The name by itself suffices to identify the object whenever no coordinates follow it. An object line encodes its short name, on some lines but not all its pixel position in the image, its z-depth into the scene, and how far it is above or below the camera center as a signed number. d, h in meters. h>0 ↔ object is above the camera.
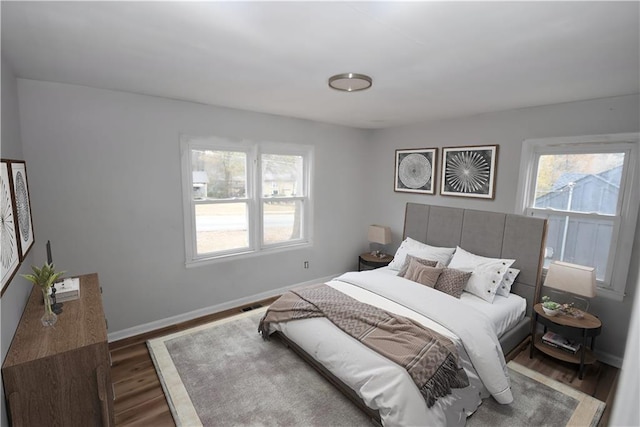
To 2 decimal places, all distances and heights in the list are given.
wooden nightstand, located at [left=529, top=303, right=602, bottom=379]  2.59 -1.25
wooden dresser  1.53 -1.05
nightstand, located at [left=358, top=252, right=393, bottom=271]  4.55 -1.19
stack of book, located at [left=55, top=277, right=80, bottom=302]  2.18 -0.84
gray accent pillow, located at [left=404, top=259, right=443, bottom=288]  3.20 -0.98
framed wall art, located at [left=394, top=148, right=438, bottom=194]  4.16 +0.16
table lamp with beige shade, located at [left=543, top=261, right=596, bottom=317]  2.62 -0.83
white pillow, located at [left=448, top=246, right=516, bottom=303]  3.05 -0.92
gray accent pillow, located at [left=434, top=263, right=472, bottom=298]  3.09 -1.00
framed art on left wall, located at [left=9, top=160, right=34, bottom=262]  1.88 -0.23
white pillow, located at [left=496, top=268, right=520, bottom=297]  3.18 -1.01
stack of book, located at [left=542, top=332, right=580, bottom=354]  2.76 -1.43
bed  1.99 -1.18
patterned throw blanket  2.01 -1.16
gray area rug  2.18 -1.66
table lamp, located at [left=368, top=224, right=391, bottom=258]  4.60 -0.82
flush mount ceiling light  2.24 +0.74
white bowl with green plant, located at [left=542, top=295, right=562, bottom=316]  2.79 -1.12
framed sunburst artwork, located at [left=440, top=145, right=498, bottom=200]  3.59 +0.14
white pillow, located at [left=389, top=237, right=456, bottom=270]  3.65 -0.86
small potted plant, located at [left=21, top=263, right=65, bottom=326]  1.86 -0.68
